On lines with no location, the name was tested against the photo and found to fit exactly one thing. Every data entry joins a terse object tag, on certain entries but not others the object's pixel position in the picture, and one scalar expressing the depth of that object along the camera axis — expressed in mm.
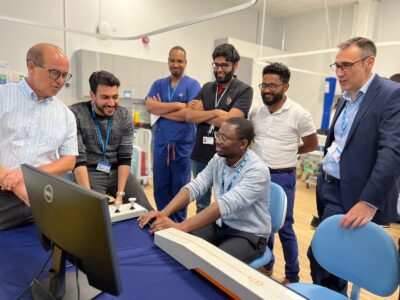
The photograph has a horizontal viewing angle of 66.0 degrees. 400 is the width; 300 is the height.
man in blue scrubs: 2656
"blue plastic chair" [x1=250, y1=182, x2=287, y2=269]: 1766
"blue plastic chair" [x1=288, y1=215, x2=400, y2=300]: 1200
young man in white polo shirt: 2090
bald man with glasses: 1501
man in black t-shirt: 2232
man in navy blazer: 1402
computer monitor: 721
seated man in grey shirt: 1550
